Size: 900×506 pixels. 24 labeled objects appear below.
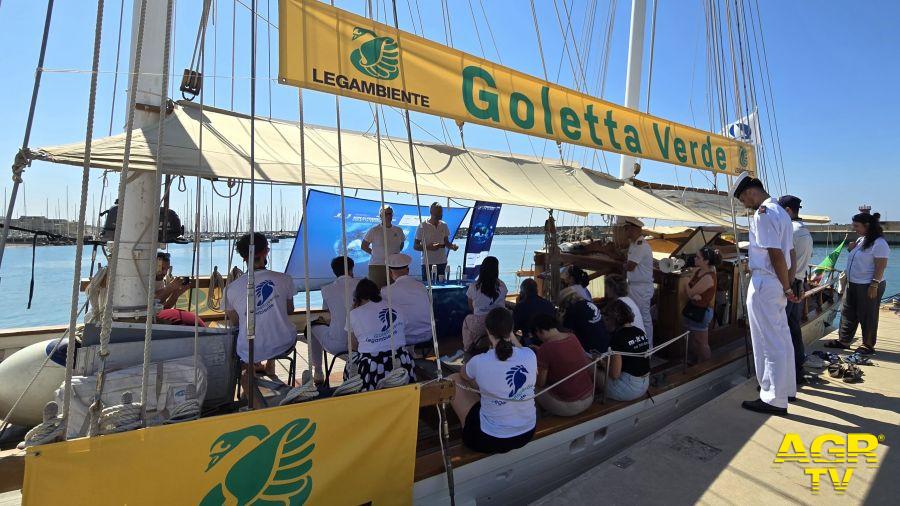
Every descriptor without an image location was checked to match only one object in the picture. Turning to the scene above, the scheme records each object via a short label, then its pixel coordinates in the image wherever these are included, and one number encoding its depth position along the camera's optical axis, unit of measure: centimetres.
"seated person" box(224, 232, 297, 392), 310
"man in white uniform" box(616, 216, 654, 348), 456
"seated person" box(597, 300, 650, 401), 341
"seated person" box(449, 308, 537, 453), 255
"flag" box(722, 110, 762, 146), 625
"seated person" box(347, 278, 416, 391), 294
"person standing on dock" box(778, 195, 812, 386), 460
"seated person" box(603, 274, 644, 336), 400
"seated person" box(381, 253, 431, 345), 369
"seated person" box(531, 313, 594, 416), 302
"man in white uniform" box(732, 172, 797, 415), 350
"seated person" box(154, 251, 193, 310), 416
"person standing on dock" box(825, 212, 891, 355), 575
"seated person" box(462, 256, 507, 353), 388
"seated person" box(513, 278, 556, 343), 371
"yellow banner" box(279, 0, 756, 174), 200
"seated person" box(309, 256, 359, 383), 351
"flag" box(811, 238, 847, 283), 948
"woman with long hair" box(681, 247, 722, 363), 468
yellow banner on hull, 154
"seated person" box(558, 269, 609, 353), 348
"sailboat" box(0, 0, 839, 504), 170
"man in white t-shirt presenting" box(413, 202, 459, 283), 636
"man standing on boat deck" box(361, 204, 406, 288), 534
